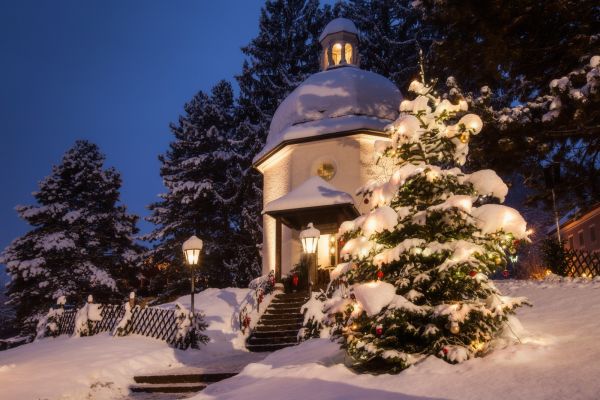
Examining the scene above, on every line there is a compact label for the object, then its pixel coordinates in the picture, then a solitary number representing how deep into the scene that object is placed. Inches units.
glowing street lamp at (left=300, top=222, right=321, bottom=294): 529.7
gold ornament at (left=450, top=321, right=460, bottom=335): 247.3
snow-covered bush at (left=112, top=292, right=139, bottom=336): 626.2
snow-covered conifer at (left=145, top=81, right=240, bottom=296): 1226.6
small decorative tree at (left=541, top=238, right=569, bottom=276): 634.8
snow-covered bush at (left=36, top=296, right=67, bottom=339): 734.5
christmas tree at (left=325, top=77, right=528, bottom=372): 261.3
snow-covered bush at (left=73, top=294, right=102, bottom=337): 670.5
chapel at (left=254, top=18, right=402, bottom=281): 733.3
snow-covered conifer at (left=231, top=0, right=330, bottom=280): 1454.2
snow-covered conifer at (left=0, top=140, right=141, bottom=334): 976.9
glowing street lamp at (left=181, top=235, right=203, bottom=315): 586.6
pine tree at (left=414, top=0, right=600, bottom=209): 447.5
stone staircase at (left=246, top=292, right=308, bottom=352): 571.2
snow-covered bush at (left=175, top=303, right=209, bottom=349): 565.3
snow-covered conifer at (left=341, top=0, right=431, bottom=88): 1375.5
